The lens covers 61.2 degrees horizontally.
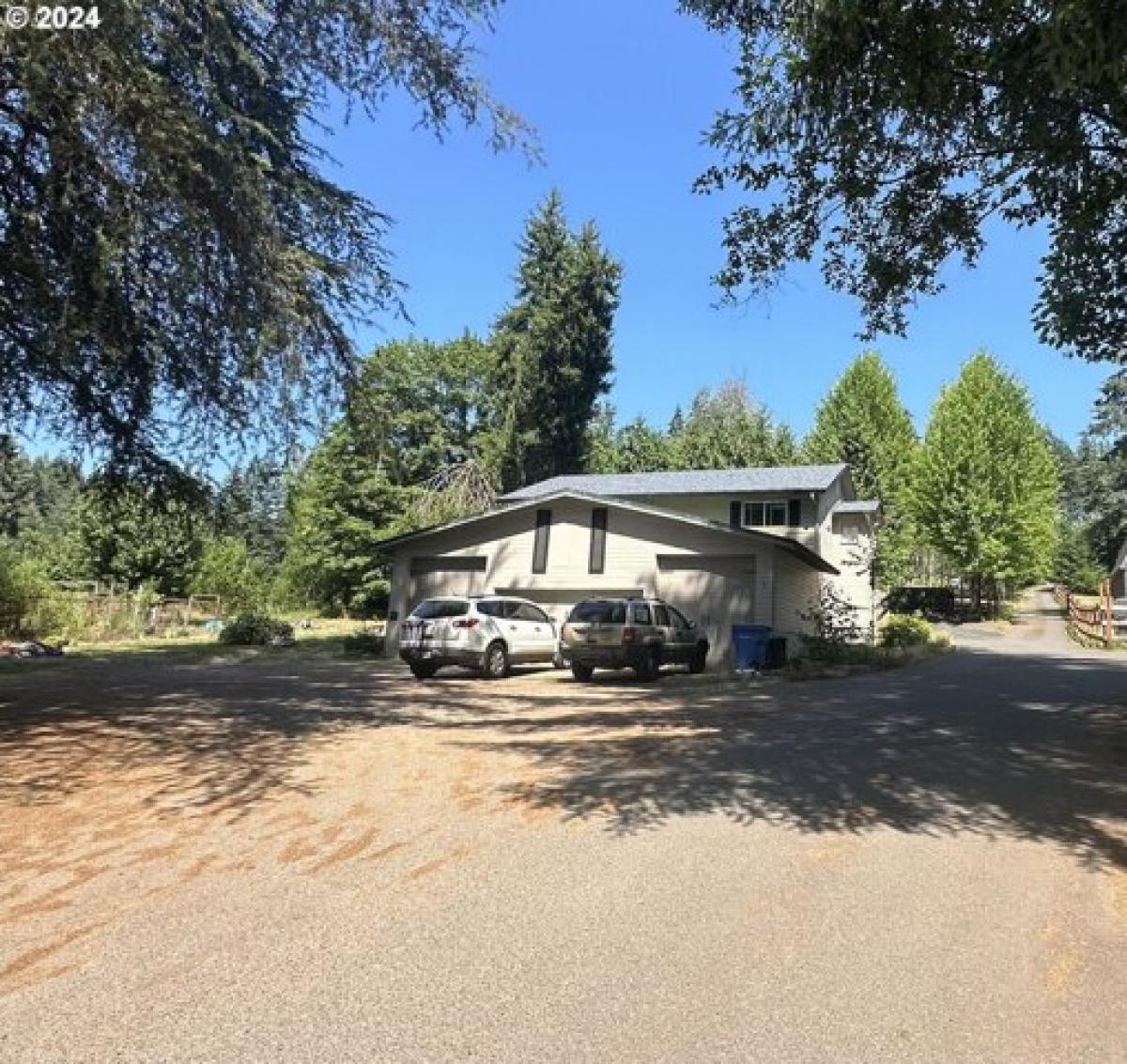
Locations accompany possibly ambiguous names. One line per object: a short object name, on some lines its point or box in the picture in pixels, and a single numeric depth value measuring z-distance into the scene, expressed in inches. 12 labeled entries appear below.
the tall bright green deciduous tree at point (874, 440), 2025.1
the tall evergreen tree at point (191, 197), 307.7
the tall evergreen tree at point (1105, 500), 2330.2
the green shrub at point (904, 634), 1123.9
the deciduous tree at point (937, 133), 271.7
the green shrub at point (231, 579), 1966.0
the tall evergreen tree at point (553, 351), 2022.6
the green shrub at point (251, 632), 1147.3
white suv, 751.7
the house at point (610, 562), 912.9
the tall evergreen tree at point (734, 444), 2223.2
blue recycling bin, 813.9
